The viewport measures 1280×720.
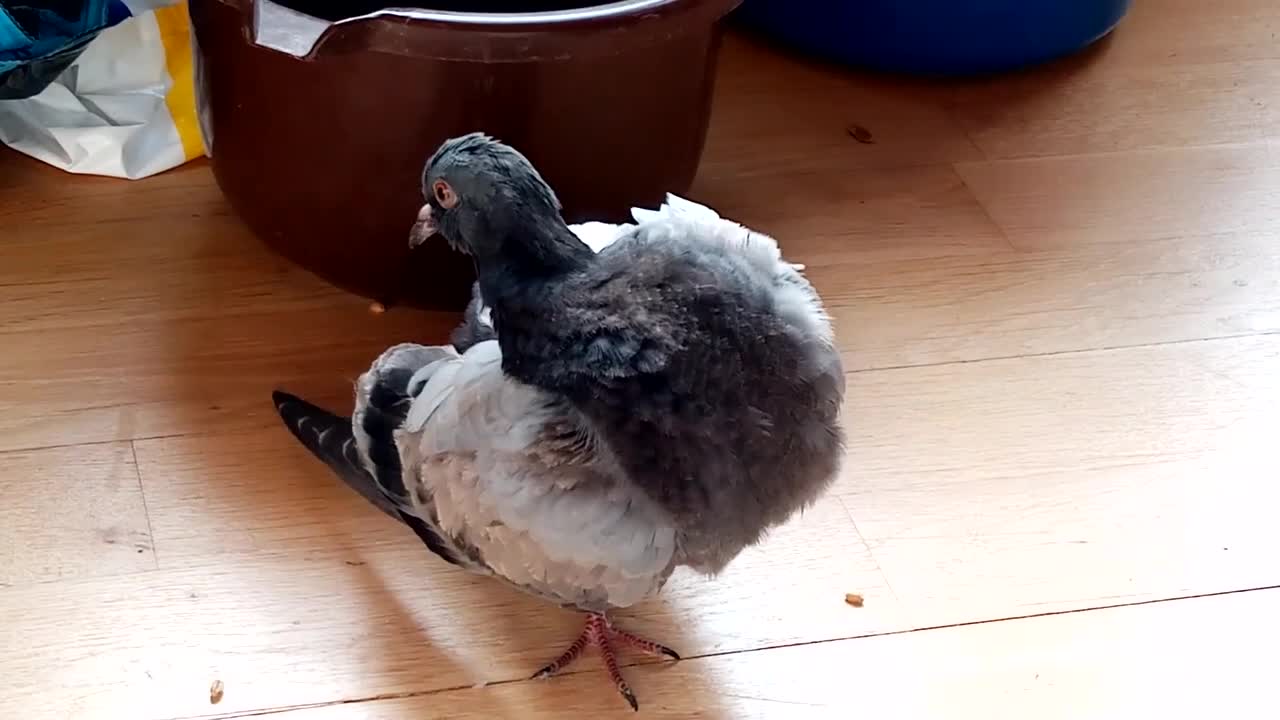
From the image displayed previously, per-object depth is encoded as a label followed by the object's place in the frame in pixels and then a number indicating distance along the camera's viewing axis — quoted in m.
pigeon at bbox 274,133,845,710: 0.81
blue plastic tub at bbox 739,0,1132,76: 1.47
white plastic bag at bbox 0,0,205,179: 1.29
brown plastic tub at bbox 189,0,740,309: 0.94
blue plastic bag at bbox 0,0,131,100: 1.17
